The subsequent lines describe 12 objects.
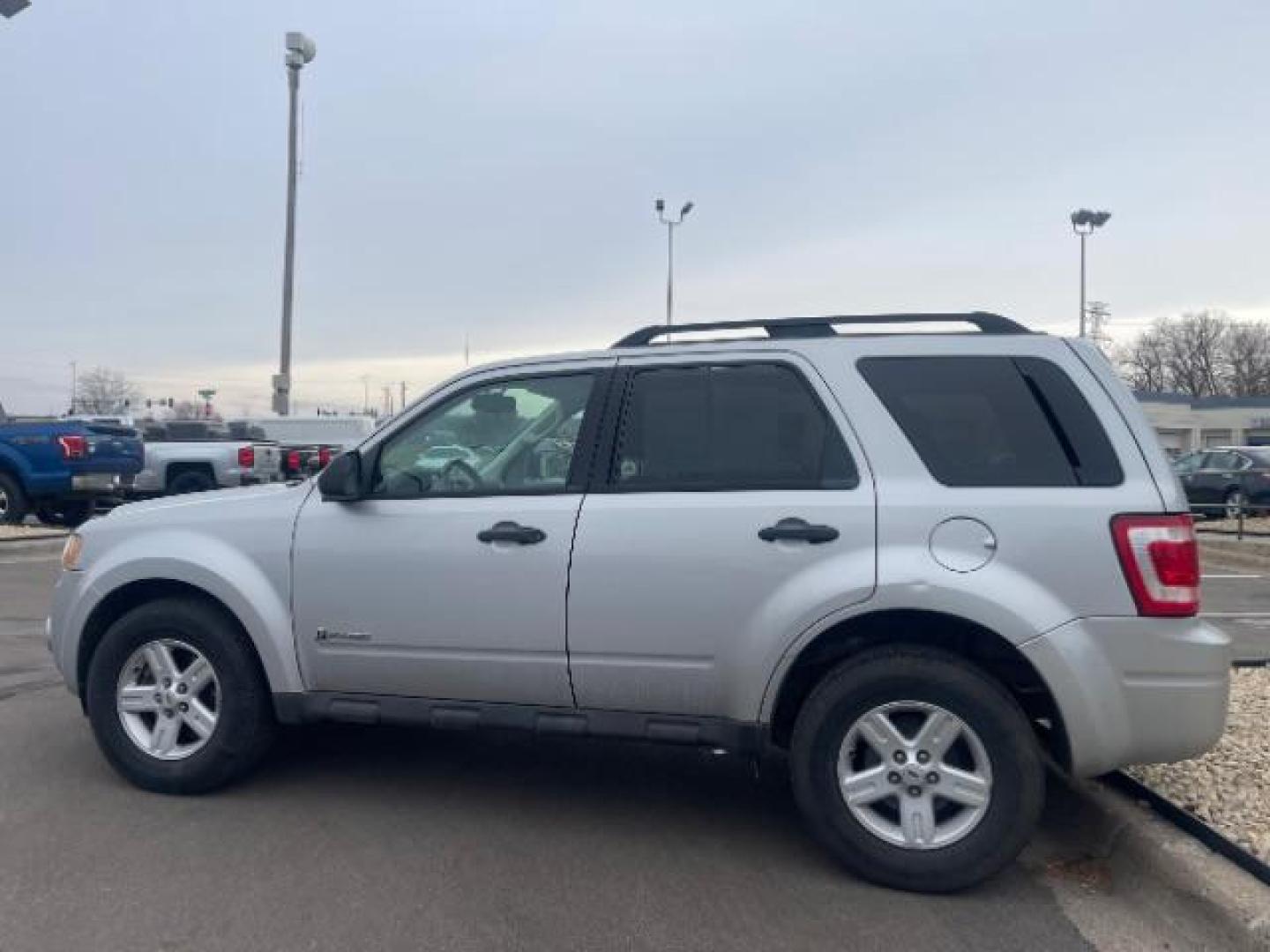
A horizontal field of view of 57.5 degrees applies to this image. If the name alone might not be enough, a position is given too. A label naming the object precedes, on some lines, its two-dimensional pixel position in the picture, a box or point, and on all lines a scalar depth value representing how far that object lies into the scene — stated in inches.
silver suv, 155.9
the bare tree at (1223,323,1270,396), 3622.0
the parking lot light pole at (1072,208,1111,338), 1385.3
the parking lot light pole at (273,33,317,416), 762.8
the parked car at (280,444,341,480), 553.3
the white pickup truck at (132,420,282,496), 711.1
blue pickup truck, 613.9
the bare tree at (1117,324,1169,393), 3932.1
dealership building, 2568.9
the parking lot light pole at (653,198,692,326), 1550.2
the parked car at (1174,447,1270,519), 865.5
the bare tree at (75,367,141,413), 3713.1
